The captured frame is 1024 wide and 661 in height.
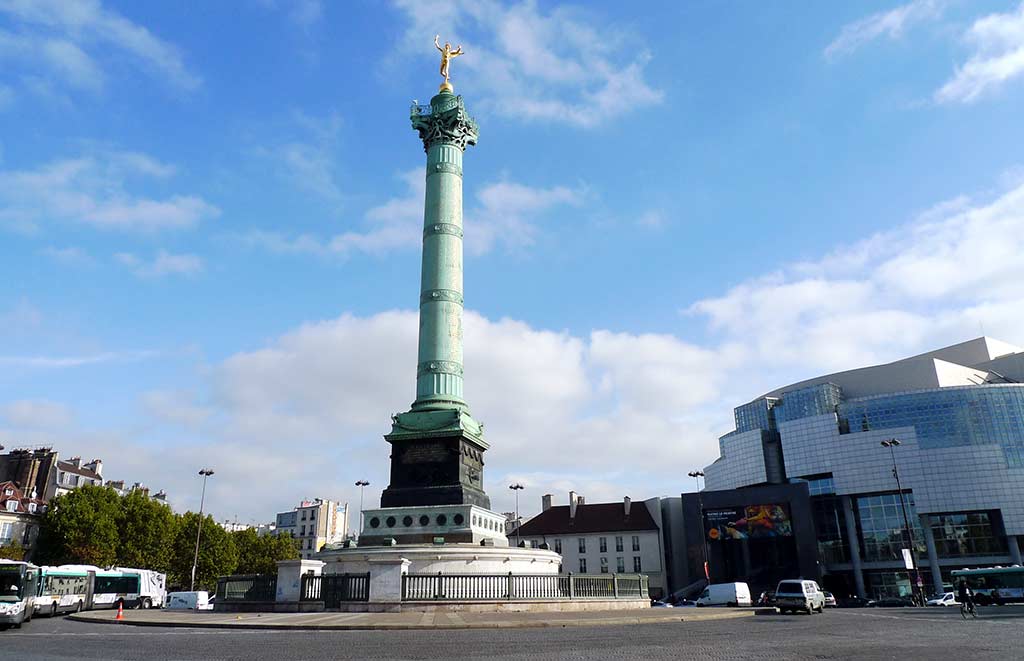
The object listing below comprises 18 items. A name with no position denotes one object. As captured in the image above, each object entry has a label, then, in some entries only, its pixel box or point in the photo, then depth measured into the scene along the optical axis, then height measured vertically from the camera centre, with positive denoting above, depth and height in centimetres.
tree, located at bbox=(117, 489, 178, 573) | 5866 +276
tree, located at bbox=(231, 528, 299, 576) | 7469 +135
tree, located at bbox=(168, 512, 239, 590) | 6588 +112
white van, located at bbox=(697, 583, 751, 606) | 4772 -256
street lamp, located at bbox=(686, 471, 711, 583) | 7443 +181
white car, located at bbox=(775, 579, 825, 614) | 2917 -168
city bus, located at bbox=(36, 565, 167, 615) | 3450 -105
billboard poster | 7344 +316
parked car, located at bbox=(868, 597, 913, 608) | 5437 -376
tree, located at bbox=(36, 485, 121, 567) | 5559 +282
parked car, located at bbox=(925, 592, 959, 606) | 4891 -330
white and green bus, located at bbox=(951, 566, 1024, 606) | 4225 -202
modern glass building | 7538 +859
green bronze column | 3511 +1000
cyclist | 2855 -187
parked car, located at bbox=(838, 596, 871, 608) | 5705 -392
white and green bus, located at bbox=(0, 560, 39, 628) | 2225 -69
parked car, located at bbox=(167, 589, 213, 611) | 4112 -188
